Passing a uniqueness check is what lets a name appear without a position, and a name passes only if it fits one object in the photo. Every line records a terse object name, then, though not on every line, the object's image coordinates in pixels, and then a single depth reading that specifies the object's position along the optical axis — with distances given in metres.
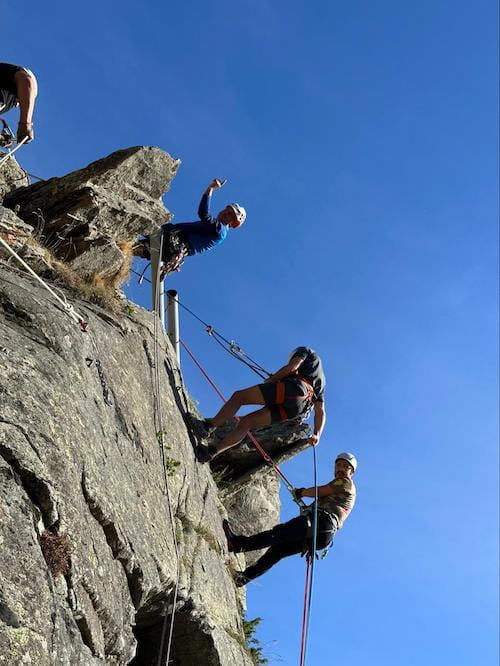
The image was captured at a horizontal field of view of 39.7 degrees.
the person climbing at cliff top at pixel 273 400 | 11.74
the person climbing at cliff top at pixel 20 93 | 9.72
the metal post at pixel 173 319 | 14.52
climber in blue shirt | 14.75
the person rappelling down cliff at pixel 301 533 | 11.66
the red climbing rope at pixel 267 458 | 12.97
